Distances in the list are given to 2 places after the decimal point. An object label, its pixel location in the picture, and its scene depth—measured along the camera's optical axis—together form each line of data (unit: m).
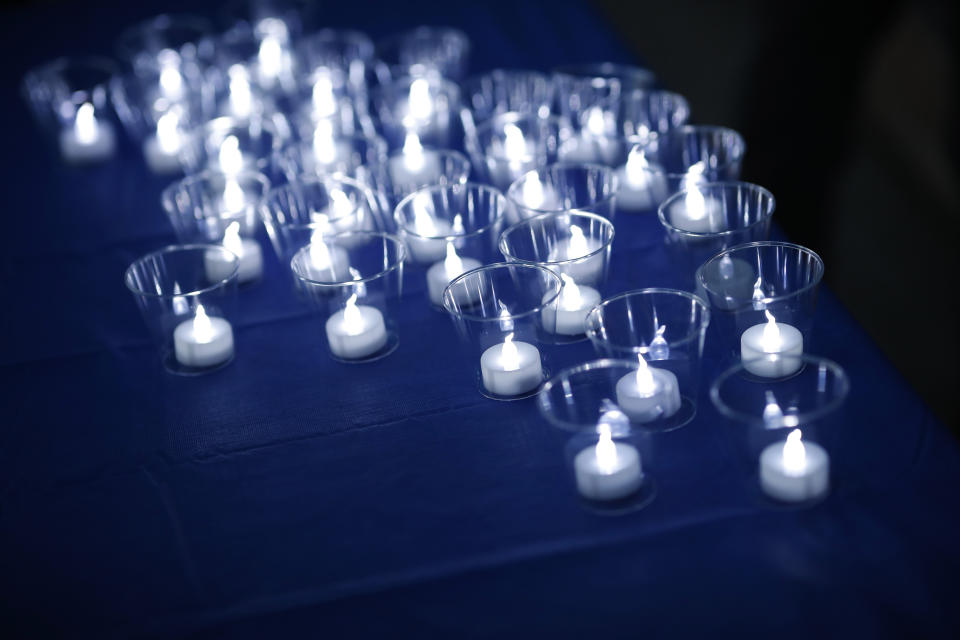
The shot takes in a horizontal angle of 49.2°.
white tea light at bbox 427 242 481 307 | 1.50
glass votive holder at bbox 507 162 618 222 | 1.65
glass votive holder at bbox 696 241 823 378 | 1.27
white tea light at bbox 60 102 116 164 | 2.15
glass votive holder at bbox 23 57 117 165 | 2.15
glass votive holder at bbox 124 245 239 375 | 1.46
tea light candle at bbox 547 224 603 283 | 1.44
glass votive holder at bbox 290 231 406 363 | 1.44
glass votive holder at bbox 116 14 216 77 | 2.29
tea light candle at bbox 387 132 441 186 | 1.80
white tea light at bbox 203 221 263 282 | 1.58
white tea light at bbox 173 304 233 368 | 1.48
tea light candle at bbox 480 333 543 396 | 1.32
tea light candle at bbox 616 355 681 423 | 1.21
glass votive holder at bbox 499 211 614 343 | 1.42
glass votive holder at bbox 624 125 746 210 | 1.62
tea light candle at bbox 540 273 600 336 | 1.41
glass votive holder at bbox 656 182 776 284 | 1.44
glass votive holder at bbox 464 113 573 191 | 1.80
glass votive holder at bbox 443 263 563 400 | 1.31
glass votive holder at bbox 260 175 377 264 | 1.62
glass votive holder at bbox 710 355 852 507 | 1.07
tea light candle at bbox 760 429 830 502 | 1.09
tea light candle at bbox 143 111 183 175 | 2.08
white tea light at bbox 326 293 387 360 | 1.45
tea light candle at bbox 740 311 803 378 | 1.24
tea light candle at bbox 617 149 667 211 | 1.68
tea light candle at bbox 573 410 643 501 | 1.14
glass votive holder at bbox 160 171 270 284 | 1.65
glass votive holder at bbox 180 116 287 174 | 1.95
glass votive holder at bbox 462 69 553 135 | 2.11
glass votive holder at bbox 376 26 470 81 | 2.31
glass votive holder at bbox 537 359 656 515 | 1.13
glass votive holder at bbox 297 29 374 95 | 2.38
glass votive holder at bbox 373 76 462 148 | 2.05
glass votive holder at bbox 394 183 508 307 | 1.55
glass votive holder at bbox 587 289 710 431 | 1.21
